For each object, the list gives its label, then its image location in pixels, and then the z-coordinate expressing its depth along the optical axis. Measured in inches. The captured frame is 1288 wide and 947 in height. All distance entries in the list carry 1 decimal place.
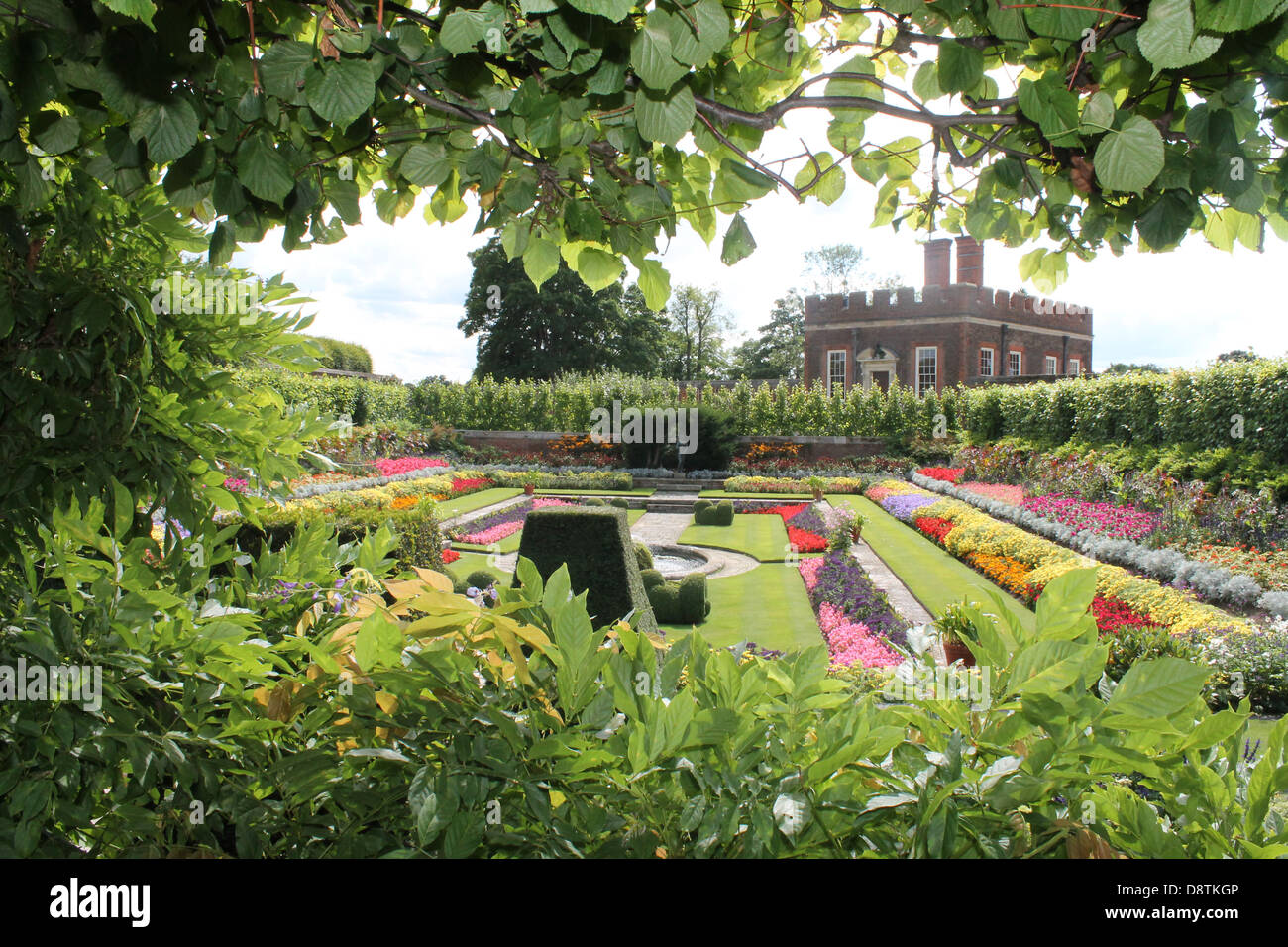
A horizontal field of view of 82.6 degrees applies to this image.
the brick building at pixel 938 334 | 1282.0
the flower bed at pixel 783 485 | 808.3
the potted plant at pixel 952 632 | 245.0
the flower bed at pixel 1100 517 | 419.8
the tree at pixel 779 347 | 2174.0
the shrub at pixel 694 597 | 347.3
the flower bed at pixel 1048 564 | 272.5
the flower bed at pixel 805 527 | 510.9
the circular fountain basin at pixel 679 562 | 469.7
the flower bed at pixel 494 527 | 550.0
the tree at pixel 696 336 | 2117.4
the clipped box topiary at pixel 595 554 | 307.0
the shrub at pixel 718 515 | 643.5
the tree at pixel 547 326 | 1611.7
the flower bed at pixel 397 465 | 847.7
